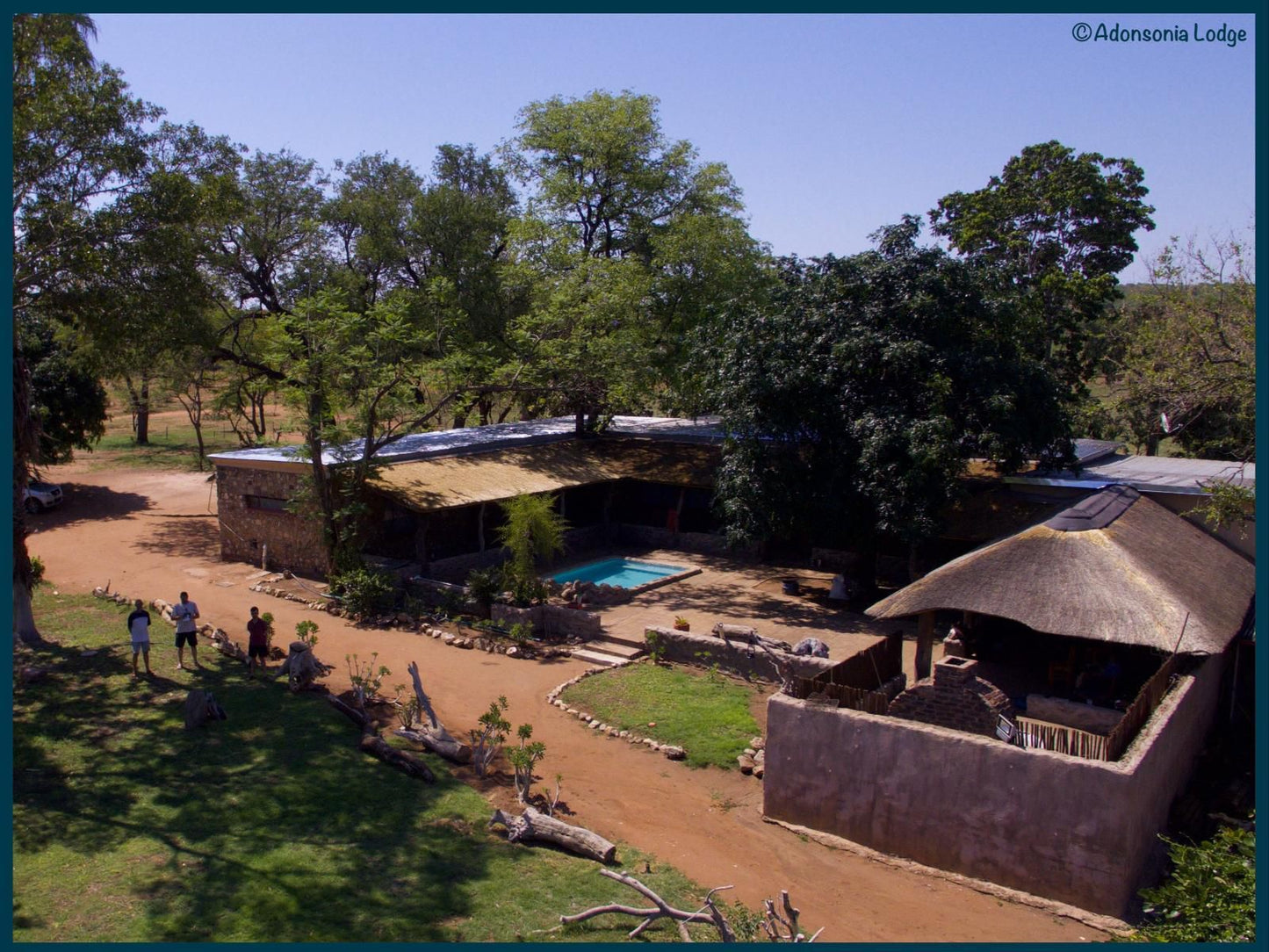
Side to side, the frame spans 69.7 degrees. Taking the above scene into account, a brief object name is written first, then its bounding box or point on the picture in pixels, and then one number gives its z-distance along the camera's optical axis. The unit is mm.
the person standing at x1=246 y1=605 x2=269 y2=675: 14945
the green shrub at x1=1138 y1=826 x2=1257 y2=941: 7824
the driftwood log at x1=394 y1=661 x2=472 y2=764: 12148
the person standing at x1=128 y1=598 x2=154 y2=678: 14016
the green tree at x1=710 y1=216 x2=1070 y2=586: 17156
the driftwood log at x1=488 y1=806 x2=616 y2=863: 9586
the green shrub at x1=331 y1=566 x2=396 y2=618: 18406
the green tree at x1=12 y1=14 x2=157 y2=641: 14430
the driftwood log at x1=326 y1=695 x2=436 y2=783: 11477
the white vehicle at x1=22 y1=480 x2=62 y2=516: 27406
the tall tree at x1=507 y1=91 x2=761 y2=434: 23703
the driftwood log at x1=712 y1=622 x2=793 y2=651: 15655
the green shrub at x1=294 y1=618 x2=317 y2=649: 15102
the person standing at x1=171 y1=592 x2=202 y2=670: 14781
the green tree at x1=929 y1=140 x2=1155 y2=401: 25547
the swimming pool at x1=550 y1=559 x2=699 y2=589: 22250
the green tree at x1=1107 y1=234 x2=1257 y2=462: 15234
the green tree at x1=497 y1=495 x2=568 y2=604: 17984
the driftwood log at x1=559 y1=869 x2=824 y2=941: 7637
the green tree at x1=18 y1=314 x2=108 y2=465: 27000
